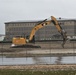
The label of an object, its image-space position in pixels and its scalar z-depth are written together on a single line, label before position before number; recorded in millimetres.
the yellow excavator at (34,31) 57594
